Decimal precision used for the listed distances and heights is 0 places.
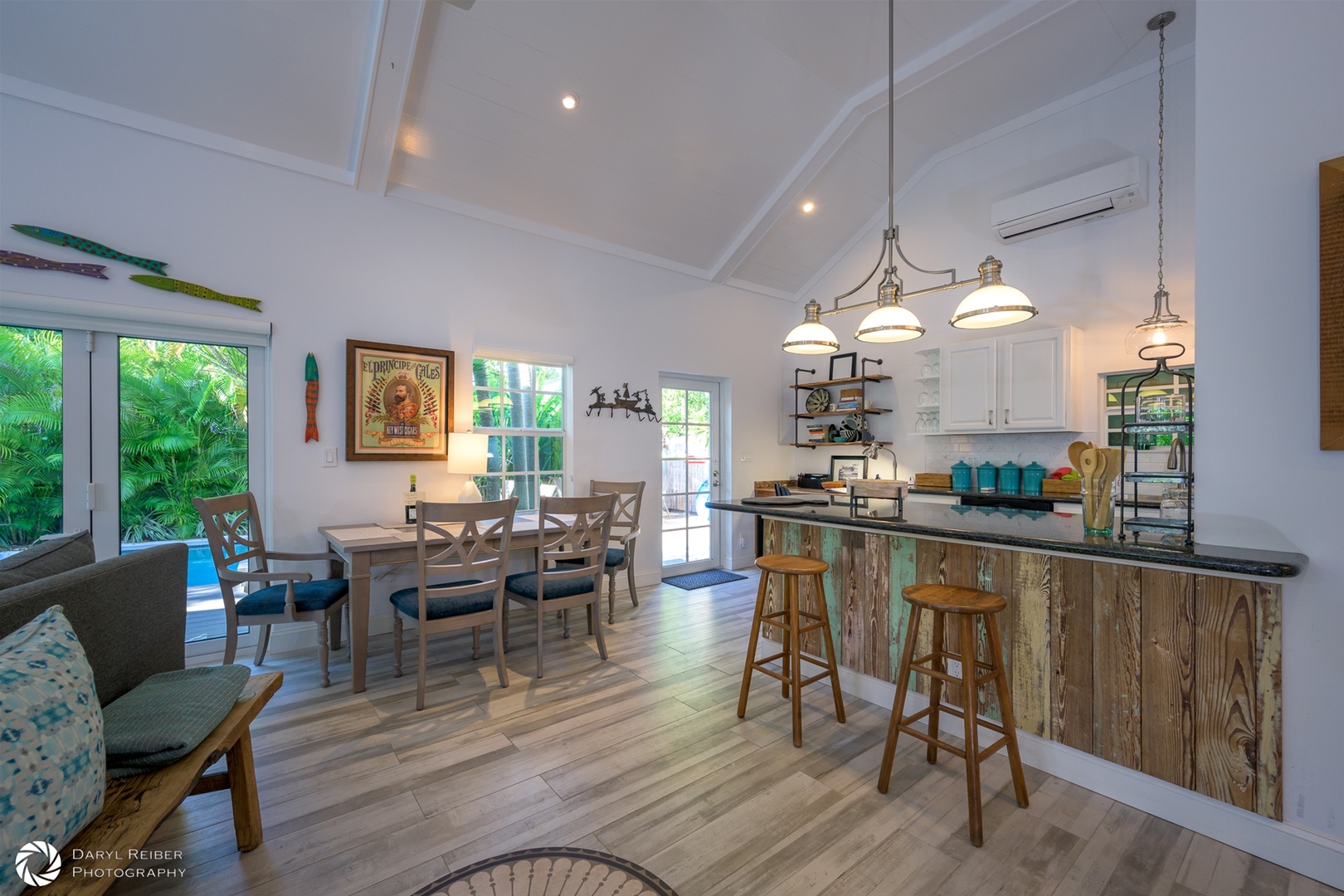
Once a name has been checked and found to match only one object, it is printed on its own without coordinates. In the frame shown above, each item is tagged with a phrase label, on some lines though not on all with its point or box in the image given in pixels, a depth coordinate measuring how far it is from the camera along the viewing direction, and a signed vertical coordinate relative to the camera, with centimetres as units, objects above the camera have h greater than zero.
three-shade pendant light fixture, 229 +59
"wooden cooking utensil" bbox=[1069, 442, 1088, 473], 206 -2
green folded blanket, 135 -71
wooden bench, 106 -79
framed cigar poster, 367 +30
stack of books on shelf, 548 +47
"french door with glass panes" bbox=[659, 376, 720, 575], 544 -26
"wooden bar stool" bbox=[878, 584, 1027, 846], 185 -81
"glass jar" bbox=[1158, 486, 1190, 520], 205 -20
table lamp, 374 -7
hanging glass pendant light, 320 +73
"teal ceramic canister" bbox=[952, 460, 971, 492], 477 -24
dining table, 285 -58
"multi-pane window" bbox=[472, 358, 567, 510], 436 +18
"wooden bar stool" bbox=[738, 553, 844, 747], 241 -80
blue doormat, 506 -123
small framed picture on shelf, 560 +83
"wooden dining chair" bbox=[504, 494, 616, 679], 319 -66
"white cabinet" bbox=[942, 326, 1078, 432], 414 +50
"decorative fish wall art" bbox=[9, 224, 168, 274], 278 +102
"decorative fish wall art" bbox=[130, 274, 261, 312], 306 +87
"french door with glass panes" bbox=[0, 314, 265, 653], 288 +5
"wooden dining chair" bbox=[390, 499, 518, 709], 273 -69
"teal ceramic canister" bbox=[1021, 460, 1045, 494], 441 -23
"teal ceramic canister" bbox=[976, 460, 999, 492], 462 -24
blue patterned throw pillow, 97 -56
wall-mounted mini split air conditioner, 390 +182
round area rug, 159 -124
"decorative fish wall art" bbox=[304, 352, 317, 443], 350 +30
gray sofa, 147 -45
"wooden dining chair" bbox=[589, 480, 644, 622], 410 -67
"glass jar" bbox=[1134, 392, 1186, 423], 201 +14
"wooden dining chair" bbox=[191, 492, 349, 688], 289 -78
